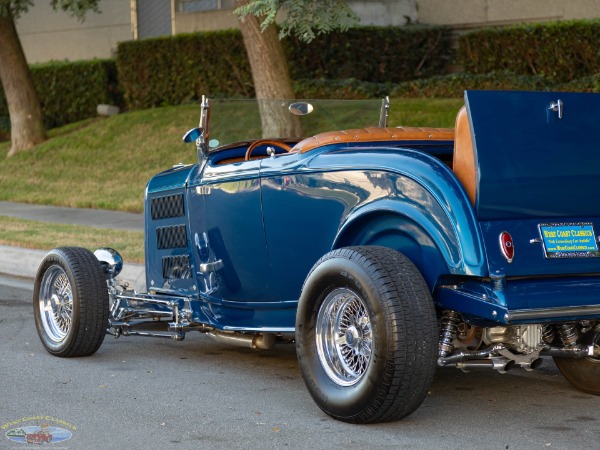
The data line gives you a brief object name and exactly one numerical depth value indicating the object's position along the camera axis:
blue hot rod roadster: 4.88
